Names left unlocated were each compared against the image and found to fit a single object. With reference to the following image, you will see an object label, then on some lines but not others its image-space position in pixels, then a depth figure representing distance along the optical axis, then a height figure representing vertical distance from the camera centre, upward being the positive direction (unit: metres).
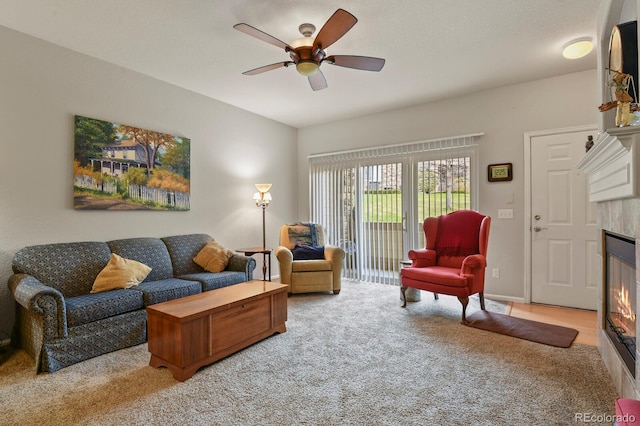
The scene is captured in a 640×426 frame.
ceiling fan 2.08 +1.22
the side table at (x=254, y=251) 4.17 -0.49
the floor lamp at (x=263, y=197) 4.48 +0.24
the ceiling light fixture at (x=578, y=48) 2.80 +1.49
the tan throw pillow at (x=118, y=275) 2.79 -0.55
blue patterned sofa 2.21 -0.68
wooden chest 2.12 -0.83
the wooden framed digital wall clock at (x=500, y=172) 3.87 +0.50
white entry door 3.50 -0.15
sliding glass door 4.24 +0.28
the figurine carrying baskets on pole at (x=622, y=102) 1.65 +0.59
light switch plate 3.89 -0.01
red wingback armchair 3.13 -0.50
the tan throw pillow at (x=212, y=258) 3.66 -0.52
